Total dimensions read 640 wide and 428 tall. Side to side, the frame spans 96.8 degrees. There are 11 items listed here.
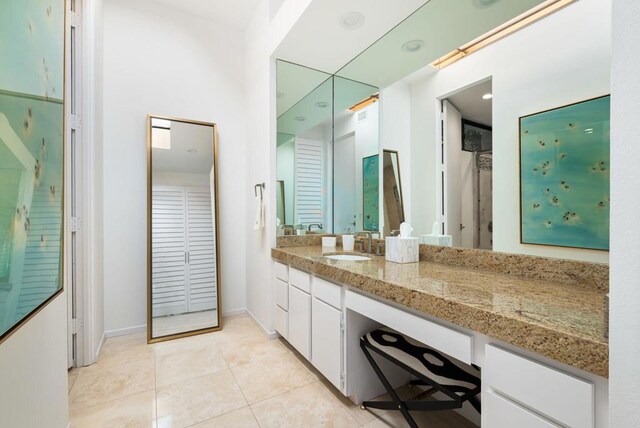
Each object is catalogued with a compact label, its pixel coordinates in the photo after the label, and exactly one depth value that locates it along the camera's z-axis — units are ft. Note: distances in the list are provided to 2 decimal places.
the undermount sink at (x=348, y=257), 6.78
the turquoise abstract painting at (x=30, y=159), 2.74
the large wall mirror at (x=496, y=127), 3.84
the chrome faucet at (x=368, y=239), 7.34
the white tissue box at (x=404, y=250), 5.80
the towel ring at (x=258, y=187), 9.02
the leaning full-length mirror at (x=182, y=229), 9.21
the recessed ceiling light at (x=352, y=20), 6.66
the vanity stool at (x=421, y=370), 3.94
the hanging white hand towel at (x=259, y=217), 8.98
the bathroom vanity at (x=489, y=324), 2.39
